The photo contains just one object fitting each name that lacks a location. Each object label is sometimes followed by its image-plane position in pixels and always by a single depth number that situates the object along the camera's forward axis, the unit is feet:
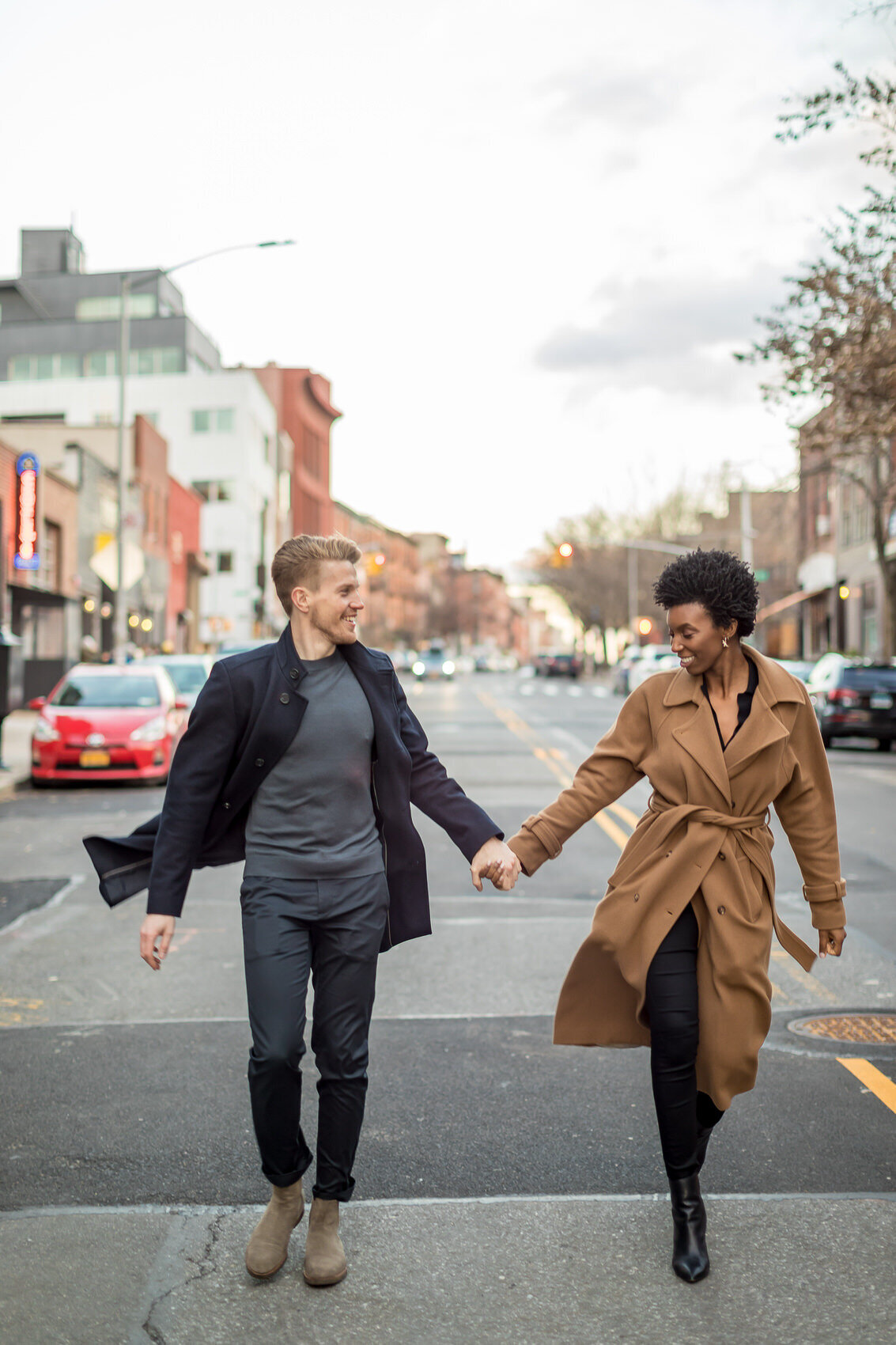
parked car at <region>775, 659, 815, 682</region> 93.51
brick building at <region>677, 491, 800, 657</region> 219.24
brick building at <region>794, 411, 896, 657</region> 154.40
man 11.73
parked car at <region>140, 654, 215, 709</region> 74.79
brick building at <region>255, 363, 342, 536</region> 284.82
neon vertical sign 98.27
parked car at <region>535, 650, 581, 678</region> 254.88
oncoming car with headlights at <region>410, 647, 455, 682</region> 271.08
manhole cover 19.65
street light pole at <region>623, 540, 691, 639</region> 261.65
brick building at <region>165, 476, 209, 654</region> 181.98
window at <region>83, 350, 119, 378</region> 239.09
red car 54.75
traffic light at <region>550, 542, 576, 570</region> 152.76
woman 11.96
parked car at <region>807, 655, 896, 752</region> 76.84
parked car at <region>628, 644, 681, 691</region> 121.39
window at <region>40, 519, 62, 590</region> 119.65
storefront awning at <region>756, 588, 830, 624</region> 187.37
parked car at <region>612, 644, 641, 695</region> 147.95
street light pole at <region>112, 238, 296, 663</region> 92.68
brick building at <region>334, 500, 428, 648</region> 398.83
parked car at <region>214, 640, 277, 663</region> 96.65
